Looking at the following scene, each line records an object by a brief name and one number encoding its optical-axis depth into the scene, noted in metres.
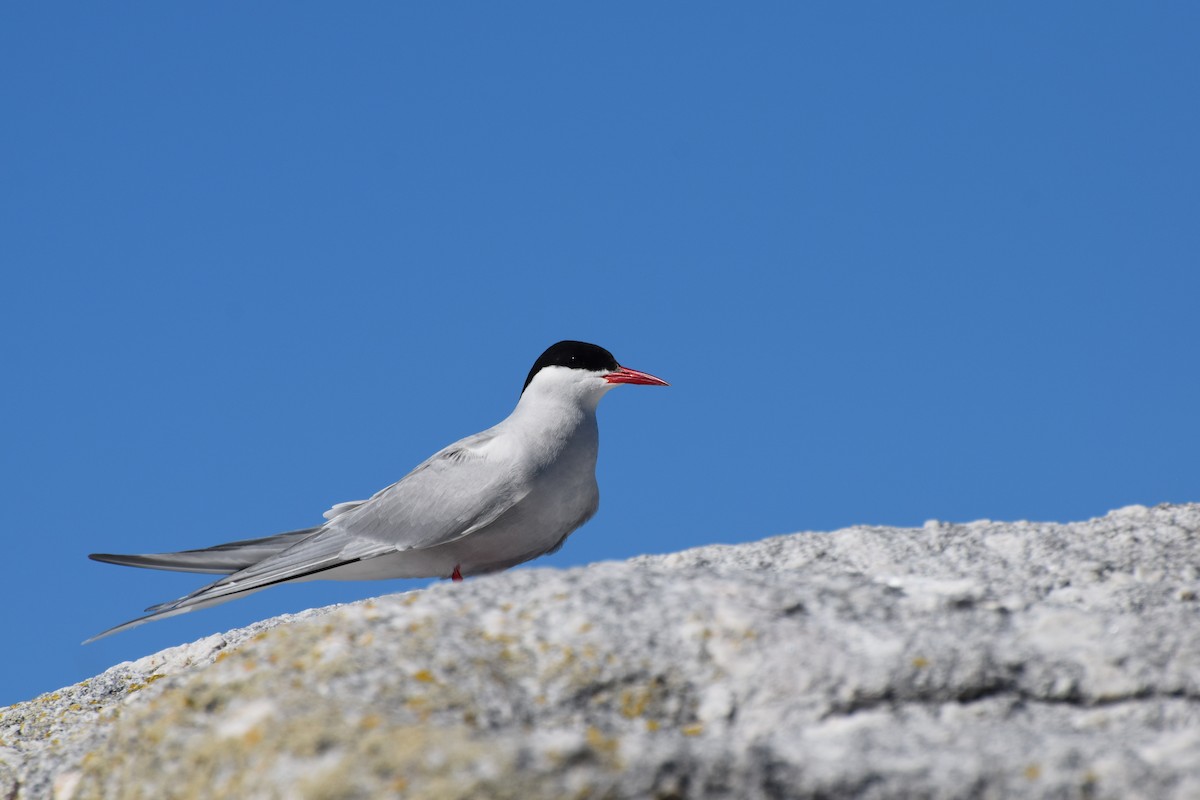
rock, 5.21
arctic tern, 14.27
